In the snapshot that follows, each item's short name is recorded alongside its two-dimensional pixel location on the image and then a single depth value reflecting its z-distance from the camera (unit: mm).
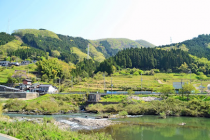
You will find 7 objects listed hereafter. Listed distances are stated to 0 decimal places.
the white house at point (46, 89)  56625
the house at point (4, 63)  88550
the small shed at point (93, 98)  44731
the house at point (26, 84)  59000
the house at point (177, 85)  57162
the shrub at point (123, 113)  34669
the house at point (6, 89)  53631
